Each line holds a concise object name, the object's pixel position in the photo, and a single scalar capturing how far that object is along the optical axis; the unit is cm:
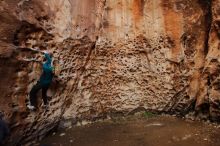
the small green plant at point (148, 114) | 403
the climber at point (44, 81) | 323
